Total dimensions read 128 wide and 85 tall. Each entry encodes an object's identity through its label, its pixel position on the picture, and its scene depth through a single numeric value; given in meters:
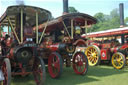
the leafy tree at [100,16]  58.58
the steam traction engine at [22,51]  3.69
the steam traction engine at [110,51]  6.68
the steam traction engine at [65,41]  4.99
